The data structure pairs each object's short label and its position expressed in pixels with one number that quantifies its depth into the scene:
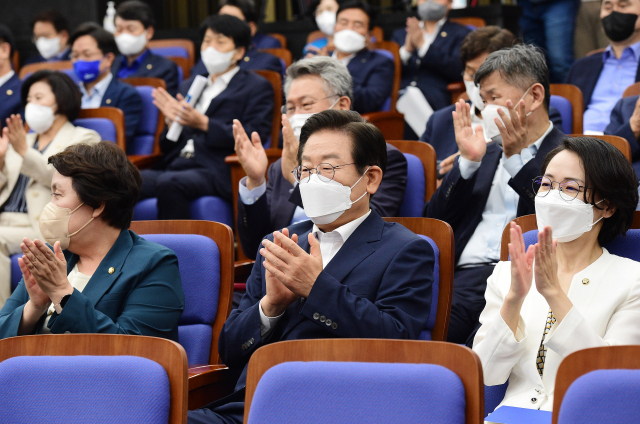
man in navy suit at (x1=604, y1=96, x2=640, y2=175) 5.71
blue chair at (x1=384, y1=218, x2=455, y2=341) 4.31
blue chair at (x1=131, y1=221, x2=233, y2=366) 4.66
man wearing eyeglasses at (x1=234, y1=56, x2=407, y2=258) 5.51
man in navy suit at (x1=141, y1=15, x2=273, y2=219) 7.73
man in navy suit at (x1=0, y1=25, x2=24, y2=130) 9.73
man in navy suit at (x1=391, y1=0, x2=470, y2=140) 9.42
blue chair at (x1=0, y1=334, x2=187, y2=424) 3.07
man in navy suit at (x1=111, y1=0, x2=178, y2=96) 10.87
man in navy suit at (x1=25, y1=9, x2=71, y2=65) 12.55
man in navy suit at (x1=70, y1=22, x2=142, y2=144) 9.28
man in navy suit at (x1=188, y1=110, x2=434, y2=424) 3.57
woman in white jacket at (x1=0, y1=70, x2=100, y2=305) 6.92
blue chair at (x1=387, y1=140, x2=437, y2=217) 5.77
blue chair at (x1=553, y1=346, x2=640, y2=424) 2.51
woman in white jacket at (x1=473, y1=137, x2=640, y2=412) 3.33
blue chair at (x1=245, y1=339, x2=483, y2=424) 2.71
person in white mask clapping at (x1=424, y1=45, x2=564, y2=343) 5.04
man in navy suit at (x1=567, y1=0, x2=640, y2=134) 7.72
